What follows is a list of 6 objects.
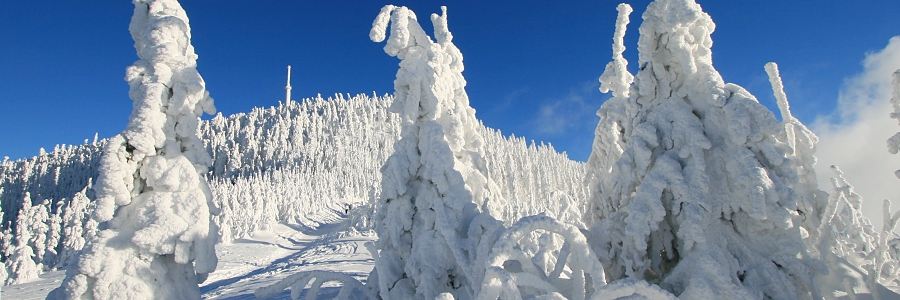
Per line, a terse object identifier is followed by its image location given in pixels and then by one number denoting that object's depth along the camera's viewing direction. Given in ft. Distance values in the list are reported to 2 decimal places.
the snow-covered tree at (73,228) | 108.88
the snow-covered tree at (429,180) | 20.58
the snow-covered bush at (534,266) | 12.12
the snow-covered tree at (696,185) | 14.15
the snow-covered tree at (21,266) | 72.08
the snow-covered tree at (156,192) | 16.01
